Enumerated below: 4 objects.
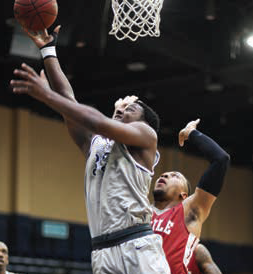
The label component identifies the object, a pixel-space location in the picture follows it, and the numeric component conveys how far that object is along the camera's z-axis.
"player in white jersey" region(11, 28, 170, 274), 5.81
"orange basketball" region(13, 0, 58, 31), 6.69
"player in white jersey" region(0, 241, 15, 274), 10.31
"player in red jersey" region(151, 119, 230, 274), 7.37
